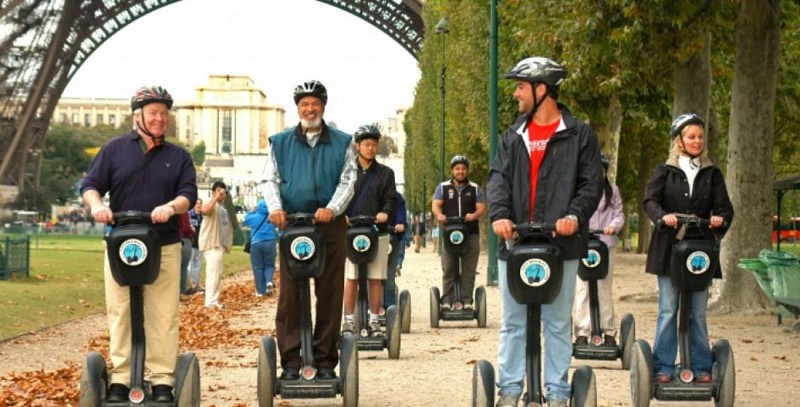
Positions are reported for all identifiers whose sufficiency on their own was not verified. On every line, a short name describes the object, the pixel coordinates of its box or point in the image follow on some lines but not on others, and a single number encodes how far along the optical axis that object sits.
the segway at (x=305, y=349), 7.76
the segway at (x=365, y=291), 11.11
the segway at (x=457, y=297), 14.52
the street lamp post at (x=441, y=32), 43.41
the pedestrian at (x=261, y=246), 21.81
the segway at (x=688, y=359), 7.78
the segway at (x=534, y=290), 6.15
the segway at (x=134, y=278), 6.88
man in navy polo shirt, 7.12
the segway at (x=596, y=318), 10.50
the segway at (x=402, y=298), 12.66
